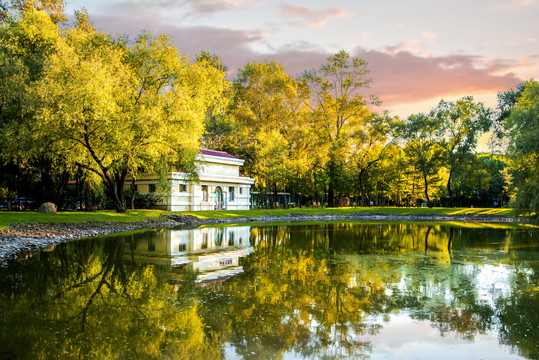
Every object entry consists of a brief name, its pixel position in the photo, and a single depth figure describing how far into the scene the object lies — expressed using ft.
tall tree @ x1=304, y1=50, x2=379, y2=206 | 223.30
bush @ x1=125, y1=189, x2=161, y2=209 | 162.61
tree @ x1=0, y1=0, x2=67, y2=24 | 133.49
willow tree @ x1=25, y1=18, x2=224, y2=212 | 101.24
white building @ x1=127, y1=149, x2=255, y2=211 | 168.45
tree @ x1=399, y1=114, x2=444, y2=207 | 211.41
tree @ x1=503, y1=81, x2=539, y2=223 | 78.80
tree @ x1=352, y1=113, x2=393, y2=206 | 221.05
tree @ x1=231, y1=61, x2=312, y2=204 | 224.33
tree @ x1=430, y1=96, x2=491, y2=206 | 206.08
